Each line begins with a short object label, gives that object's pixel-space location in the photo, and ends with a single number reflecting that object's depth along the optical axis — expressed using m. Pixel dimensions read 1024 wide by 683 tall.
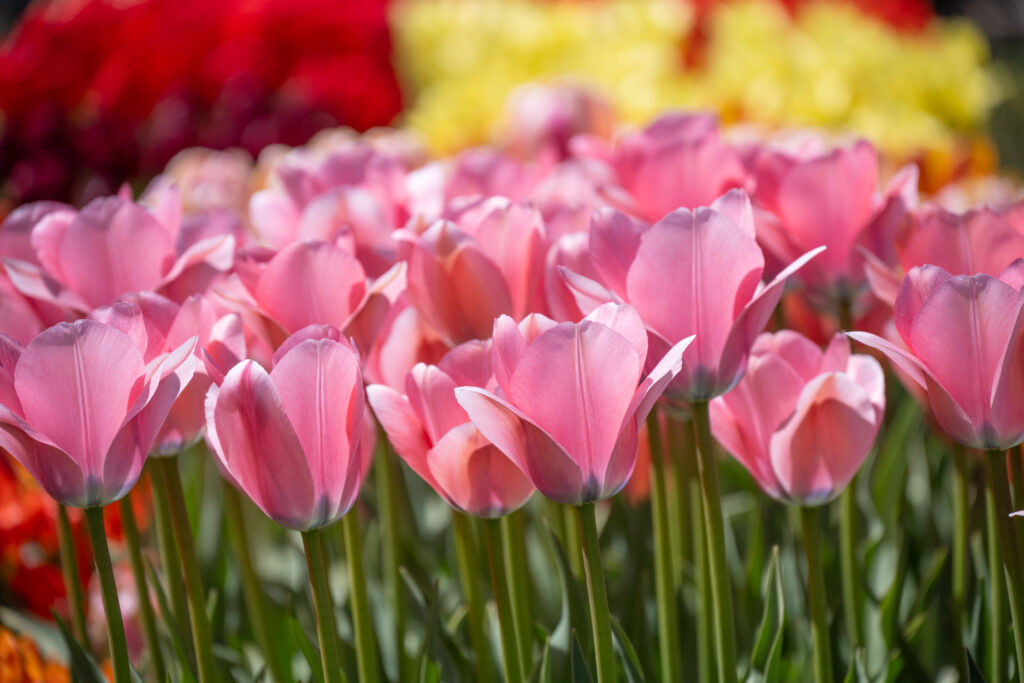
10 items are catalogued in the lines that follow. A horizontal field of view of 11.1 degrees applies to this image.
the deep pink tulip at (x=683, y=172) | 1.86
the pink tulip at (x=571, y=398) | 1.68
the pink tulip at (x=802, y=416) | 1.74
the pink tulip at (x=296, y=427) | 1.70
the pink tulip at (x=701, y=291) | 1.73
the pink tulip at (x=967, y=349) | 1.70
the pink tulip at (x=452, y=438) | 1.71
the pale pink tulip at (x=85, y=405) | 1.69
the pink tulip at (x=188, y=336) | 1.75
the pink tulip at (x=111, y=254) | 1.81
